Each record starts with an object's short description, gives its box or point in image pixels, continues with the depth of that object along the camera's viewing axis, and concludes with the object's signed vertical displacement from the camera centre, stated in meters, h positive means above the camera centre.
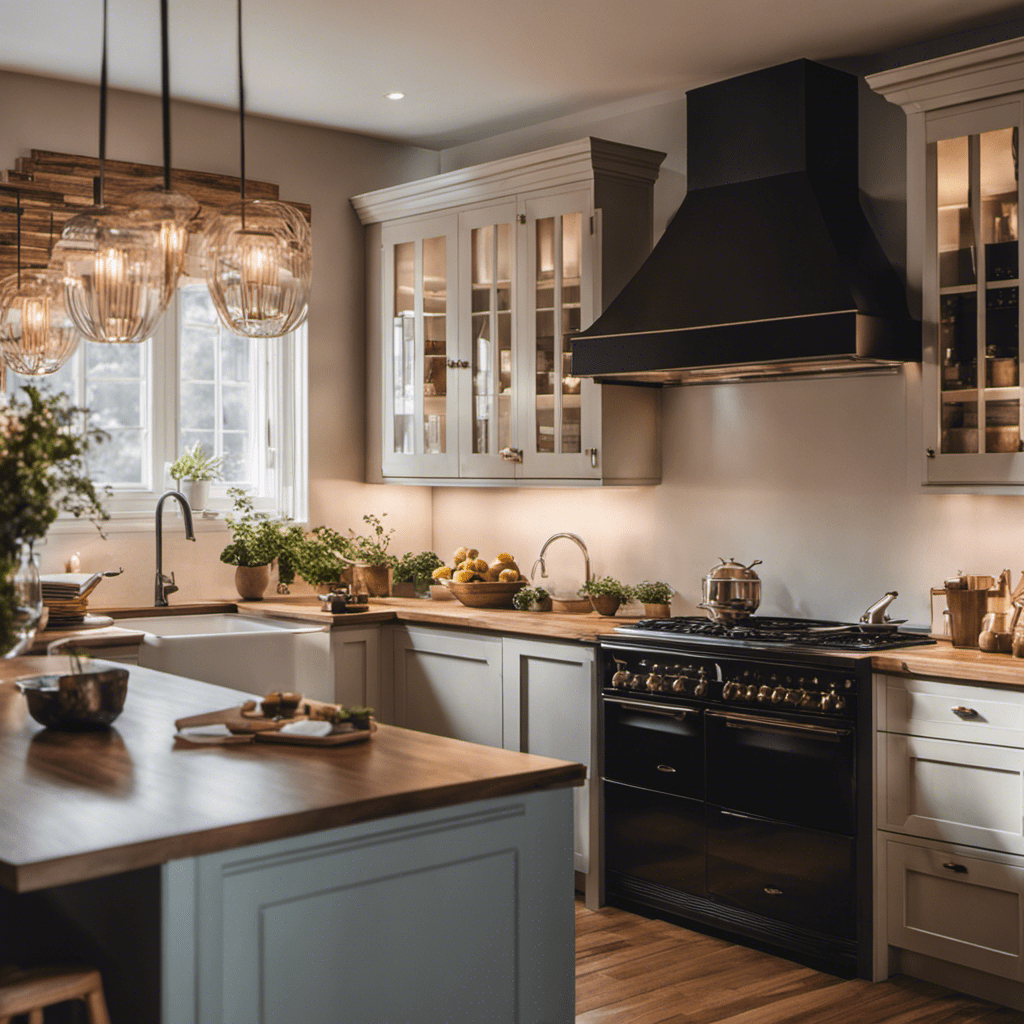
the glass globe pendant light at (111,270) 2.46 +0.46
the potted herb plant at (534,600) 4.92 -0.39
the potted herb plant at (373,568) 5.51 -0.30
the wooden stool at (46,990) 1.96 -0.77
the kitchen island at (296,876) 1.94 -0.63
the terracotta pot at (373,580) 5.50 -0.35
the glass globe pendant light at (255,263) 2.58 +0.49
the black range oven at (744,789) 3.63 -0.89
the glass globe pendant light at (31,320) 3.66 +0.53
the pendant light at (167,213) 2.49 +0.58
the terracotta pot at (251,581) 5.31 -0.34
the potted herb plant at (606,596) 4.71 -0.36
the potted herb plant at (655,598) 4.74 -0.37
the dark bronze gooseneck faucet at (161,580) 5.04 -0.32
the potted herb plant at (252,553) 5.31 -0.22
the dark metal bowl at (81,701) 2.73 -0.44
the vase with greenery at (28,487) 1.98 +0.02
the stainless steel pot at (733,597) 4.26 -0.33
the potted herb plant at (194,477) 5.25 +0.10
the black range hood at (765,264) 3.85 +0.78
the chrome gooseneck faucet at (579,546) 5.00 -0.20
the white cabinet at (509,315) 4.75 +0.76
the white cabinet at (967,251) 3.64 +0.74
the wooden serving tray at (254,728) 2.56 -0.48
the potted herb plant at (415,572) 5.55 -0.32
